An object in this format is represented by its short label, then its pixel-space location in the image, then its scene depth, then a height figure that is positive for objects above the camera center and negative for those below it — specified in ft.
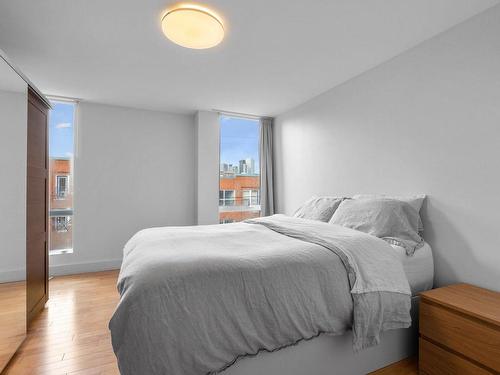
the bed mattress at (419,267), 6.22 -1.90
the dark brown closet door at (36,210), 7.11 -0.50
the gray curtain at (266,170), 14.71 +1.27
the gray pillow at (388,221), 6.66 -0.81
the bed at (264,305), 3.65 -1.87
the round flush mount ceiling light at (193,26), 6.02 +4.08
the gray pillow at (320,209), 8.91 -0.61
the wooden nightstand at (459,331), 4.43 -2.64
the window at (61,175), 12.08 +0.87
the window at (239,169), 14.69 +1.33
